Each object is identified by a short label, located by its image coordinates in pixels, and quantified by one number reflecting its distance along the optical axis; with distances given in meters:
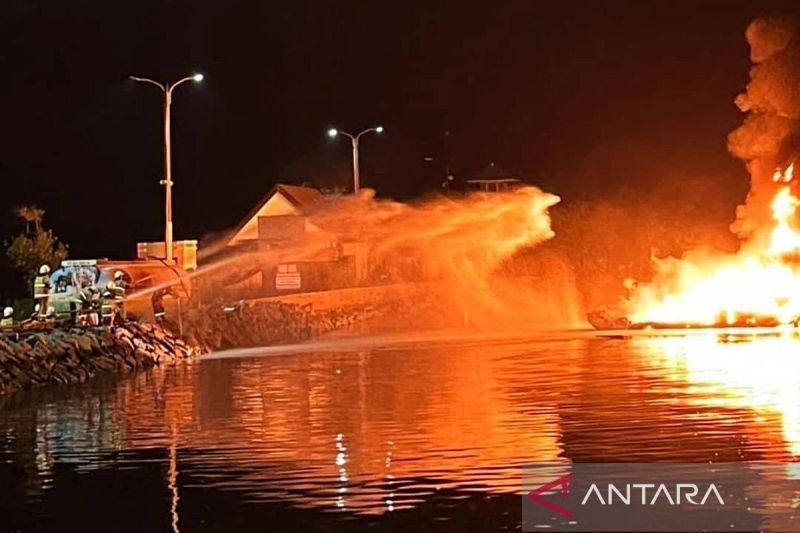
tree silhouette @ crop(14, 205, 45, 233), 66.06
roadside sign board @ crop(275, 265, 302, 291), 70.06
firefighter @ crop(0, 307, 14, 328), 43.84
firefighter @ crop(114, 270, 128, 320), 45.16
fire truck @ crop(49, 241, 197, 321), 45.66
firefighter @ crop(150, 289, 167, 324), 48.81
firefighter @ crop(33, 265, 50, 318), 44.62
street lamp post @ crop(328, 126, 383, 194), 69.66
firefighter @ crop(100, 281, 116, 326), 43.41
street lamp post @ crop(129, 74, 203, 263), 49.56
